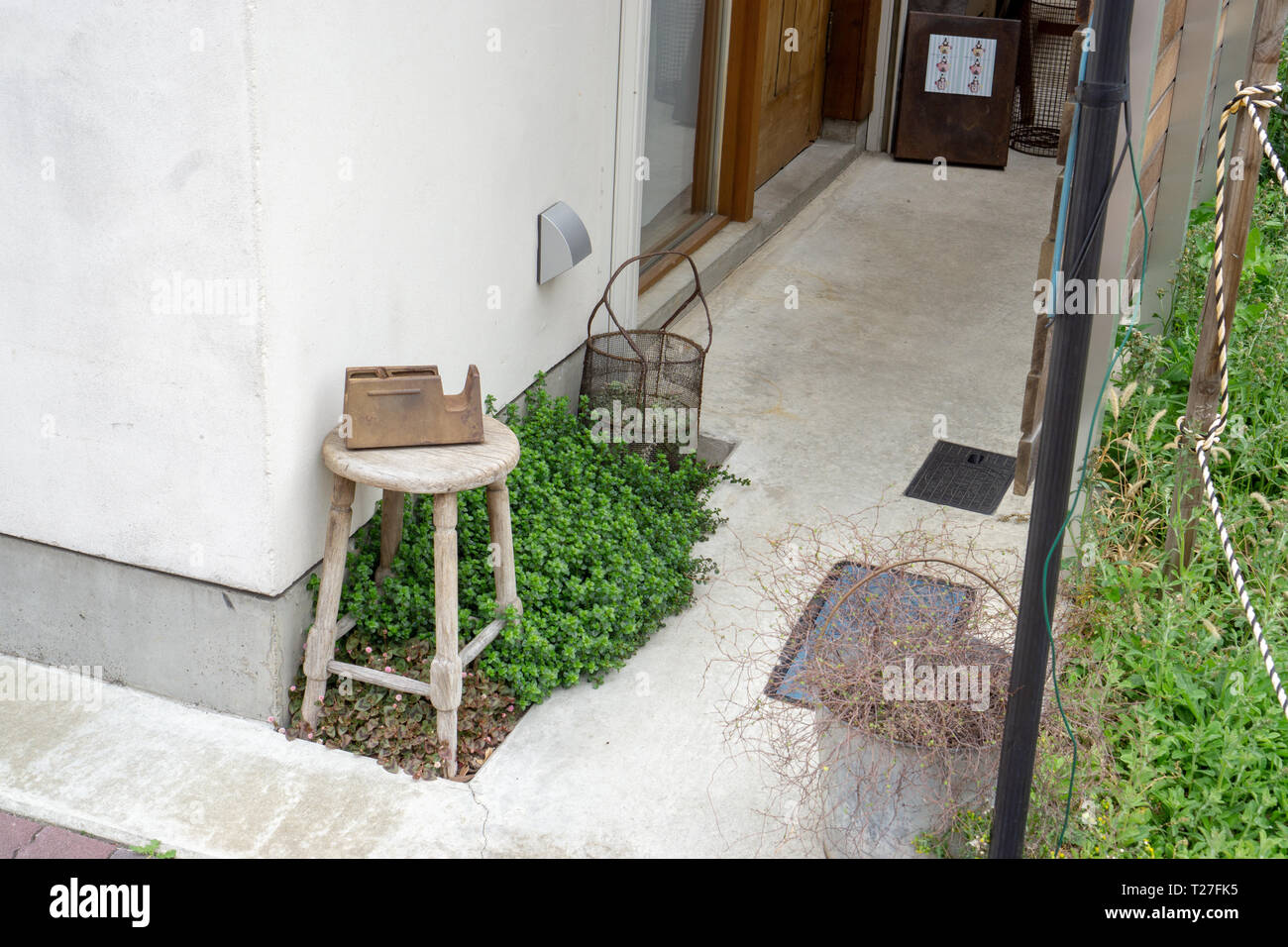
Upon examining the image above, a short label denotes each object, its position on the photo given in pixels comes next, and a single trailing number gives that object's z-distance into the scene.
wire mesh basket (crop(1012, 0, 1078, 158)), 9.41
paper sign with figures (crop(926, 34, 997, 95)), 8.53
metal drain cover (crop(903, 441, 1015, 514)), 5.12
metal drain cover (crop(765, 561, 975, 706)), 3.13
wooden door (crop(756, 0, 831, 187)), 7.72
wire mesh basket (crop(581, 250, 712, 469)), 4.97
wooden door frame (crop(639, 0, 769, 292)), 7.04
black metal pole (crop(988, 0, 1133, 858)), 2.32
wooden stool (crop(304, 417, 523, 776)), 3.53
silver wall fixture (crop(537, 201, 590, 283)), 4.77
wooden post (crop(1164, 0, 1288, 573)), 3.68
